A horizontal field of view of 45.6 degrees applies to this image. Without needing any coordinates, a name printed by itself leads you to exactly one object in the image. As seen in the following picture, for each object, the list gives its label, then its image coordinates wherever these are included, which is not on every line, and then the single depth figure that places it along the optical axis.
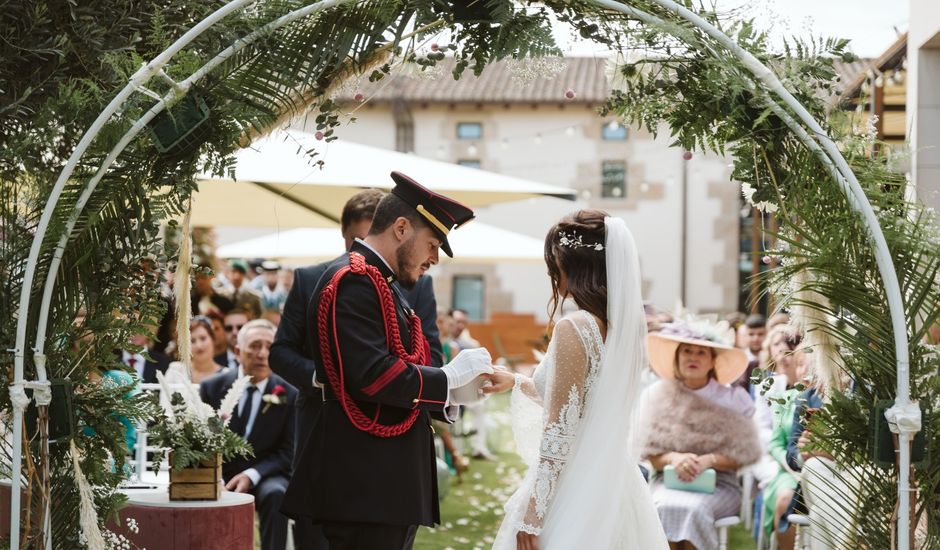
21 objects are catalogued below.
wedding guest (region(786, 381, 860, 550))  3.88
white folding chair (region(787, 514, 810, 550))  5.25
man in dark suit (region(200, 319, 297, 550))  6.01
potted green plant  4.67
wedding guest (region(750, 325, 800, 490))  6.85
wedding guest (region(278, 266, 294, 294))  14.62
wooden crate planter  4.75
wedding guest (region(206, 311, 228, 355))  8.70
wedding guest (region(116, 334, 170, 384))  8.15
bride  3.71
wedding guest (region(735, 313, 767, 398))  9.93
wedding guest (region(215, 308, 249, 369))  8.62
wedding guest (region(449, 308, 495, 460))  13.09
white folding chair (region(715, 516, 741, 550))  6.25
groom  3.82
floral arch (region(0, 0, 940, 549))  3.68
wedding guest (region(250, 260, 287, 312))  13.21
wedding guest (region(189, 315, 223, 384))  7.77
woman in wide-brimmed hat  6.21
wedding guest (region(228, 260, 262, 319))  9.20
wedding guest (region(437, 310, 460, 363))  12.51
